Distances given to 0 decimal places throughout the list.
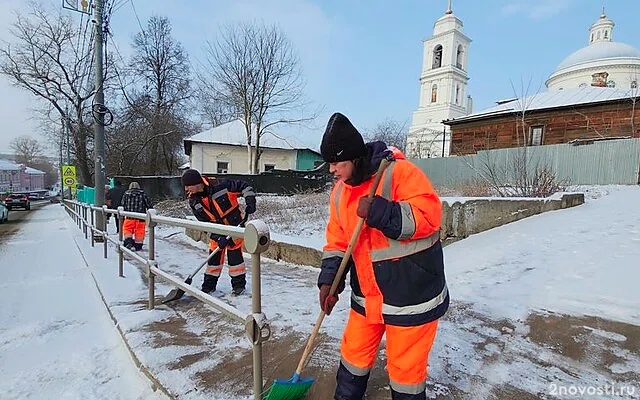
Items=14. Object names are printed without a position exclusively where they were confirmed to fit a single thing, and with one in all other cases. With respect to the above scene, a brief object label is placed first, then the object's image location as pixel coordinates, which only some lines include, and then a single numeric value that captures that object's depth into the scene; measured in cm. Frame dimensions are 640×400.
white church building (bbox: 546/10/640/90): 3784
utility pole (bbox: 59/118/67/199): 2457
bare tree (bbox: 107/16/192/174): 2684
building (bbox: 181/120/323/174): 2778
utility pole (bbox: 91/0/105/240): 911
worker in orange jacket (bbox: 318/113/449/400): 168
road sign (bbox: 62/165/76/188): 2189
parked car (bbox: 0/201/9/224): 1897
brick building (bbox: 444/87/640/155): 1772
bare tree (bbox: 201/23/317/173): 2488
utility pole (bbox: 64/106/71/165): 2392
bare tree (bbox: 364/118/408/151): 3941
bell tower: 4800
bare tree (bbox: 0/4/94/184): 2341
